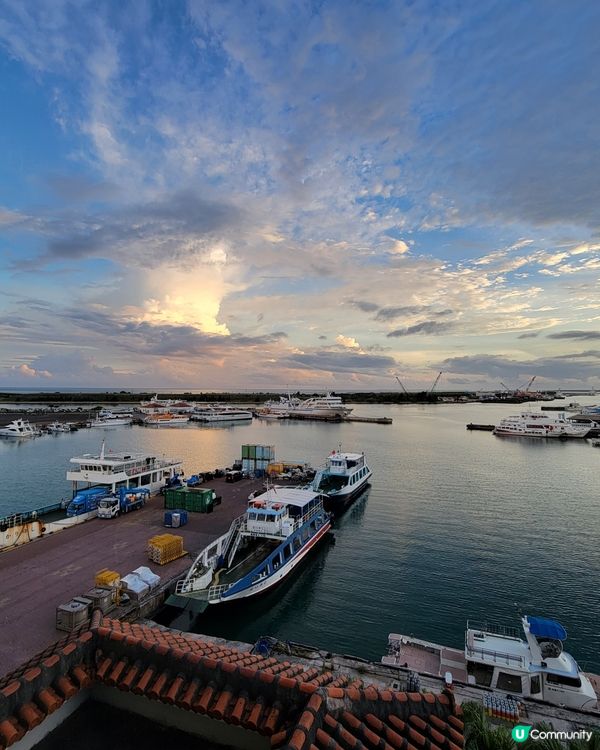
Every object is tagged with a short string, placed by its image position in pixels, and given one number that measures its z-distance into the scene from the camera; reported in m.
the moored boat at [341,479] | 43.78
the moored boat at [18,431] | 98.00
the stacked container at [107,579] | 19.81
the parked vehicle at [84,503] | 33.50
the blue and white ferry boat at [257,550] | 22.03
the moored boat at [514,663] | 15.98
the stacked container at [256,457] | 50.53
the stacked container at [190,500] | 33.78
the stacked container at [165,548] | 23.77
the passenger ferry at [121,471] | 38.00
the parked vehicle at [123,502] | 31.48
